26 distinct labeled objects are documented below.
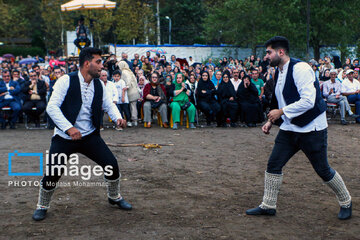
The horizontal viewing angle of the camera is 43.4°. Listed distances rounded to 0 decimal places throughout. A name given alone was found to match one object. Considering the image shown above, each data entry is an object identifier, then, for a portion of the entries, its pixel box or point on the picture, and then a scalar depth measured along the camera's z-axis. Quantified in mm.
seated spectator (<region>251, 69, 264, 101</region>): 14328
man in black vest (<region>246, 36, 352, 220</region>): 4766
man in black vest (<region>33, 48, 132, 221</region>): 4941
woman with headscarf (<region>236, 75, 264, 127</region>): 13188
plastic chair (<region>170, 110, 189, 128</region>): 13094
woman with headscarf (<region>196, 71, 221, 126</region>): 13219
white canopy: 15484
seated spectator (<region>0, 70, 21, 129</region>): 12883
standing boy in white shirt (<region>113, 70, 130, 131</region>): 13234
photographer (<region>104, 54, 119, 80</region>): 15660
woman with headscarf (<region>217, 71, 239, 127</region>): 13258
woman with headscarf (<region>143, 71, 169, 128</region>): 13031
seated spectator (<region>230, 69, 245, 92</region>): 13617
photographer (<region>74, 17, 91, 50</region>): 15336
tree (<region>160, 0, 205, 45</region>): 50719
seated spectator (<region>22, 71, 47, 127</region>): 13023
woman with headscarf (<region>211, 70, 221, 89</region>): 14407
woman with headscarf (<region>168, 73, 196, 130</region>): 12945
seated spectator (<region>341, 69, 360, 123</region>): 13883
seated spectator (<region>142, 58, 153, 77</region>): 18453
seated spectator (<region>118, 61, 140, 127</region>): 13377
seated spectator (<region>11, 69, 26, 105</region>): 13288
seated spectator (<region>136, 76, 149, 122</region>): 14059
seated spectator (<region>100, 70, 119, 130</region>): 12105
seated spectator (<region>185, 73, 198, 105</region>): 13797
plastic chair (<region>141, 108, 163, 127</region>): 13261
